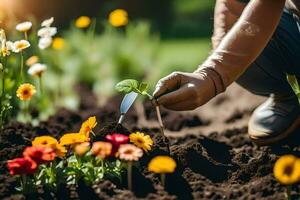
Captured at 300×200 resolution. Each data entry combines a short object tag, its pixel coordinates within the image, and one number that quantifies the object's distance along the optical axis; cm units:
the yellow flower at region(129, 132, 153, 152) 243
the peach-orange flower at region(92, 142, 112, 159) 222
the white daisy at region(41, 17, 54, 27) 278
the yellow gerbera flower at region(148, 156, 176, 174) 212
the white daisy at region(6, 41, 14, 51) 267
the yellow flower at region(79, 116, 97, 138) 248
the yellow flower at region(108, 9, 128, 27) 386
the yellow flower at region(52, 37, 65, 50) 363
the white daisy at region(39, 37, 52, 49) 288
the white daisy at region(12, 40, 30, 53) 263
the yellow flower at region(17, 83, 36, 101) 271
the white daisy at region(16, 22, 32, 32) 275
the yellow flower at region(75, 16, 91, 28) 365
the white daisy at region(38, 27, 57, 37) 287
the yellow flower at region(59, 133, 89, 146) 237
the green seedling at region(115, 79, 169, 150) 249
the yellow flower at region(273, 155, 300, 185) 202
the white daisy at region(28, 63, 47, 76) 292
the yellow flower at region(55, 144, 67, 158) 234
